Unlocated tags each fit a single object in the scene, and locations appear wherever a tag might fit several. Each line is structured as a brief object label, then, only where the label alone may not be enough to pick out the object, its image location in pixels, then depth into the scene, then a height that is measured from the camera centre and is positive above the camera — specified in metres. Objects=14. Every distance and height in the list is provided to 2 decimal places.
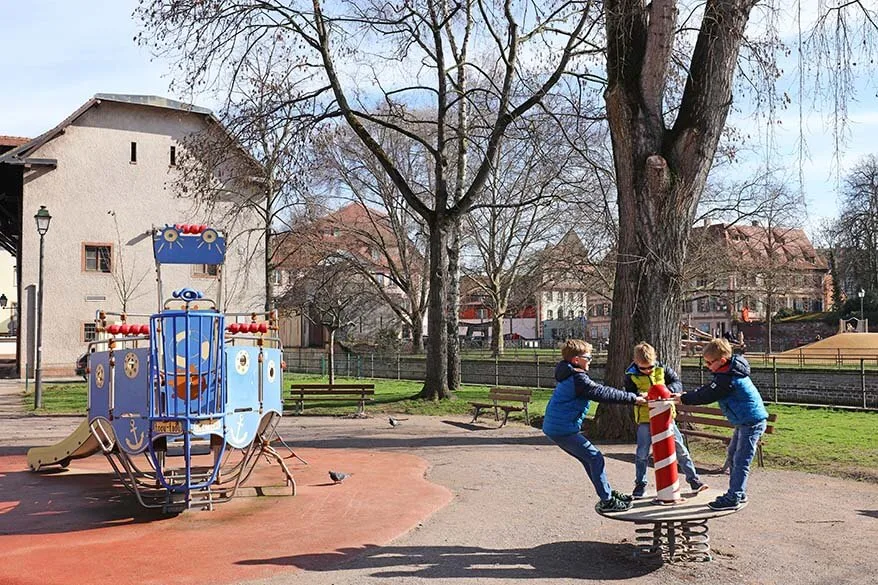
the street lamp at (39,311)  26.24 +0.64
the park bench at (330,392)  24.67 -1.79
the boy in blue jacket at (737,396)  7.81 -0.64
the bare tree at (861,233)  64.56 +7.02
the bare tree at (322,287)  46.44 +2.45
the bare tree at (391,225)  44.91 +6.28
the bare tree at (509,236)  44.91 +5.38
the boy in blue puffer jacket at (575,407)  8.01 -0.74
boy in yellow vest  8.46 -0.62
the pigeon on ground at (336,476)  12.95 -2.19
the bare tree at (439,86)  20.62 +6.68
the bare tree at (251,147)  21.09 +4.48
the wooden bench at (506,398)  20.41 -1.68
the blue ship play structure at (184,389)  10.47 -0.73
